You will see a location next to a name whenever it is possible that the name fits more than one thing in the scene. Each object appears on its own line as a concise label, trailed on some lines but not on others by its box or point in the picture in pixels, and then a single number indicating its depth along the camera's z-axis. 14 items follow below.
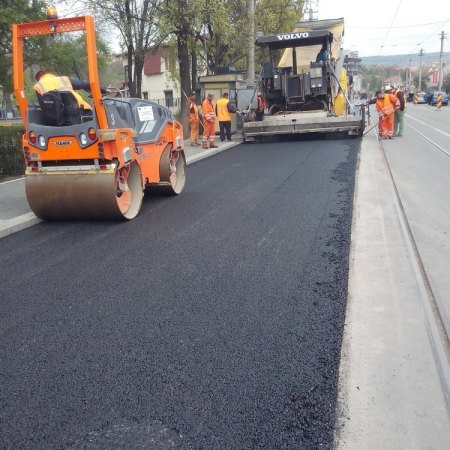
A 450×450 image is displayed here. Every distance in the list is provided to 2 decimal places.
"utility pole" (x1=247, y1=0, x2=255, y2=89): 19.30
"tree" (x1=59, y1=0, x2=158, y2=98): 16.17
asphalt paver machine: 15.32
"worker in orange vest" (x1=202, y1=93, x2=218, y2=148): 15.45
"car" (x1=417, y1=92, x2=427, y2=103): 61.50
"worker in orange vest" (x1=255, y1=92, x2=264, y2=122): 17.38
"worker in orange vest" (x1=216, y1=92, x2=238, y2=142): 16.47
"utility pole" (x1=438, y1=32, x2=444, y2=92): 68.09
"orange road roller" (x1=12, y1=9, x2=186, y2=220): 6.32
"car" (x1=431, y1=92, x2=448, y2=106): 51.05
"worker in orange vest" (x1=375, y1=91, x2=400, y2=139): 15.13
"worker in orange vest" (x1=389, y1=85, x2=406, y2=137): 15.27
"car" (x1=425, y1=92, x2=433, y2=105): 56.66
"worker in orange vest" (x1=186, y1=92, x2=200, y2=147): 17.41
